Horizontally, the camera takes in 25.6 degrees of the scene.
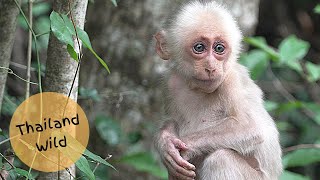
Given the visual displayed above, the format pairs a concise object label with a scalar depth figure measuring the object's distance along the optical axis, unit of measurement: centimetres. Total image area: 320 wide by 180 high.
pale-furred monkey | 494
